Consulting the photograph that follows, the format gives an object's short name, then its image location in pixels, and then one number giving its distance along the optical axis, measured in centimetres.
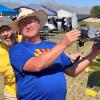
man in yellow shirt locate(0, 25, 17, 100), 189
